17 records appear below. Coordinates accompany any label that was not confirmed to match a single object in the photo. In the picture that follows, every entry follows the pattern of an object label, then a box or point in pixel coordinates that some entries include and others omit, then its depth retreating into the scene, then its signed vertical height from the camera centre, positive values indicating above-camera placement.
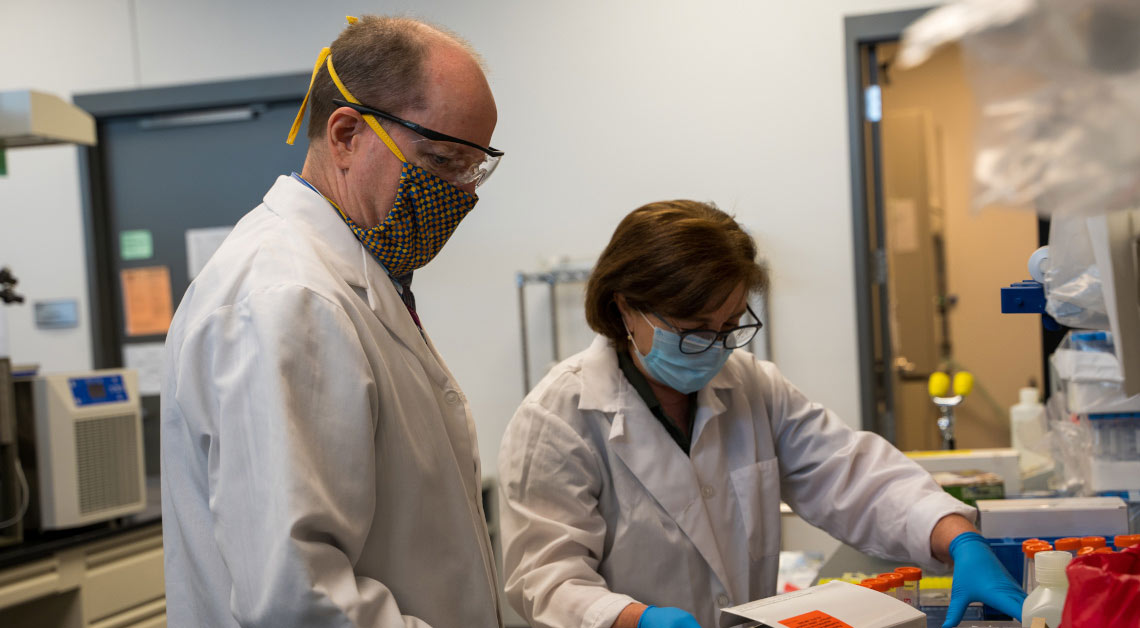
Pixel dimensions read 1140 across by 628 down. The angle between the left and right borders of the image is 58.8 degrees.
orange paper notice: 3.86 +0.01
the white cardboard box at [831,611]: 1.05 -0.37
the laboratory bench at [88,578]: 2.35 -0.67
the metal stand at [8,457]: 2.39 -0.35
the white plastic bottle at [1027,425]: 2.52 -0.43
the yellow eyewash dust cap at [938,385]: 2.42 -0.30
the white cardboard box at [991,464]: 2.04 -0.42
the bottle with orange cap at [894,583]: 1.19 -0.38
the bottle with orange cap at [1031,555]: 1.16 -0.35
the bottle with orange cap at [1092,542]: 1.19 -0.35
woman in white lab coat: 1.49 -0.30
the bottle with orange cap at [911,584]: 1.23 -0.40
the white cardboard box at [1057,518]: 1.46 -0.39
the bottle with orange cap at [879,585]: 1.18 -0.38
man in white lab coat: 0.94 -0.10
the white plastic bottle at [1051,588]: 1.03 -0.35
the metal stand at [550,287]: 3.48 -0.03
